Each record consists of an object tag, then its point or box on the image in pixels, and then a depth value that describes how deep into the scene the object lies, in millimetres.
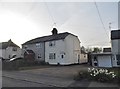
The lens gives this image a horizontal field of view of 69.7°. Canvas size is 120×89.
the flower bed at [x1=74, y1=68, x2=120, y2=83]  7212
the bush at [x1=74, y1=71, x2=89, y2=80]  8269
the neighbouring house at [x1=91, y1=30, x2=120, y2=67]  15100
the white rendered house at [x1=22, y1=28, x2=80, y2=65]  18959
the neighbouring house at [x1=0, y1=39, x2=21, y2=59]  28919
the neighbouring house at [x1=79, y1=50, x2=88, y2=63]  21670
